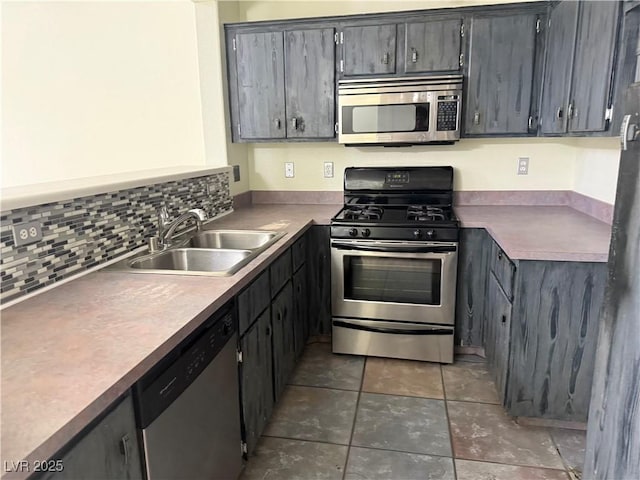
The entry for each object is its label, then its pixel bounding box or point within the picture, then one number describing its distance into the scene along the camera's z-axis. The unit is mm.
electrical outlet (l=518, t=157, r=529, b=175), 3125
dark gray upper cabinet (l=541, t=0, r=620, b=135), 1960
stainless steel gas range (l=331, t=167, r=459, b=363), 2668
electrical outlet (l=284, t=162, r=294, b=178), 3453
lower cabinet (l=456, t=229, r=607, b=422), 2016
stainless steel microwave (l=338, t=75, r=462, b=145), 2797
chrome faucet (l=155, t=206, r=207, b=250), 2160
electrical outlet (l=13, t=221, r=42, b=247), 1458
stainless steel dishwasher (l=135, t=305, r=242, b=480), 1188
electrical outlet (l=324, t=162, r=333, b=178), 3383
